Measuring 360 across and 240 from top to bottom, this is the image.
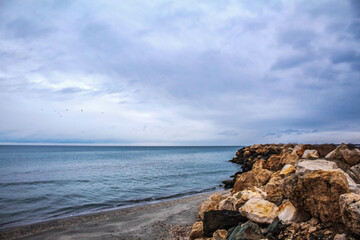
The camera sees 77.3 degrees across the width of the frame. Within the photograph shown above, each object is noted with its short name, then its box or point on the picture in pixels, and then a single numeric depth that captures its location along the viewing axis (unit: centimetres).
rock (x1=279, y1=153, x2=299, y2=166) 1109
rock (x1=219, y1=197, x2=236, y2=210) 746
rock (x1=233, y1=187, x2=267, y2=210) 698
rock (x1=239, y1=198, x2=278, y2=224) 564
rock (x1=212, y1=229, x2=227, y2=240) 562
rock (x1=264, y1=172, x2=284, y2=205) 662
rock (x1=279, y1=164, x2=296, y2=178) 818
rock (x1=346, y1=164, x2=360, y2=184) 705
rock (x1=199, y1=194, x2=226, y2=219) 890
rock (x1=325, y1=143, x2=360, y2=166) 838
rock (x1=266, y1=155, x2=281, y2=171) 1240
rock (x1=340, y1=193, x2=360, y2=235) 387
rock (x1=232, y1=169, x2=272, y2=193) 970
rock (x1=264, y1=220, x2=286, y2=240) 477
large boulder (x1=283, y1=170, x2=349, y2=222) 473
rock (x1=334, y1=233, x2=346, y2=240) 407
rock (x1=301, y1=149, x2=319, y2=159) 1008
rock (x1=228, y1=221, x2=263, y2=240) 471
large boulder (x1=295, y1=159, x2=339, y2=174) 651
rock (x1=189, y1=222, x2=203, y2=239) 662
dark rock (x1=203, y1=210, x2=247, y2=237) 619
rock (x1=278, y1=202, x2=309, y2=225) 515
